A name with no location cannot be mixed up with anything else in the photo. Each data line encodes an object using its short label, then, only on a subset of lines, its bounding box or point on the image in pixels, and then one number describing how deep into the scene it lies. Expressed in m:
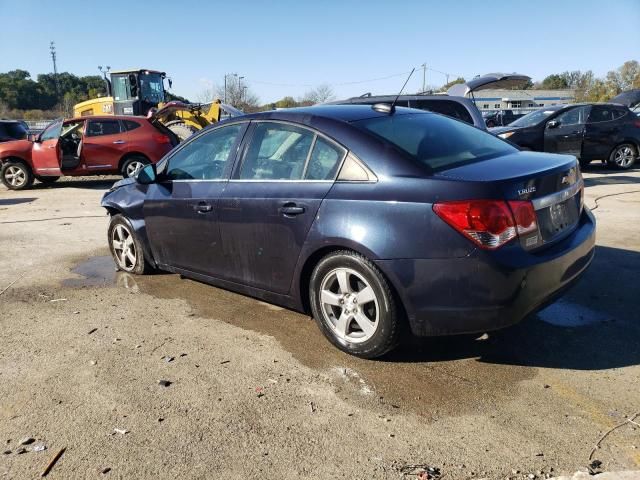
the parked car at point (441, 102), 8.62
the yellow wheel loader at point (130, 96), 20.33
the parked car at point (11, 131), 17.48
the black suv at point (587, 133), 13.17
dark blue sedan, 3.02
